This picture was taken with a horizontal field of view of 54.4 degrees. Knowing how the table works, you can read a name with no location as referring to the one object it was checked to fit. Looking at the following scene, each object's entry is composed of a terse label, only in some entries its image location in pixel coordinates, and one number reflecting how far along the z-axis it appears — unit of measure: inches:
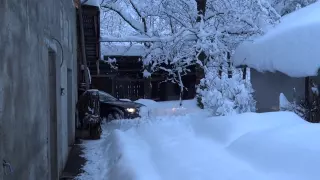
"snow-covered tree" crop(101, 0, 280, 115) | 425.8
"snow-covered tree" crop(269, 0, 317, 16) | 588.9
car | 415.1
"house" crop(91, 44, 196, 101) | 659.1
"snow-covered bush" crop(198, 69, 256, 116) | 250.3
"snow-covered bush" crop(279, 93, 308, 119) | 302.0
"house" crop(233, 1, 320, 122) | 300.1
